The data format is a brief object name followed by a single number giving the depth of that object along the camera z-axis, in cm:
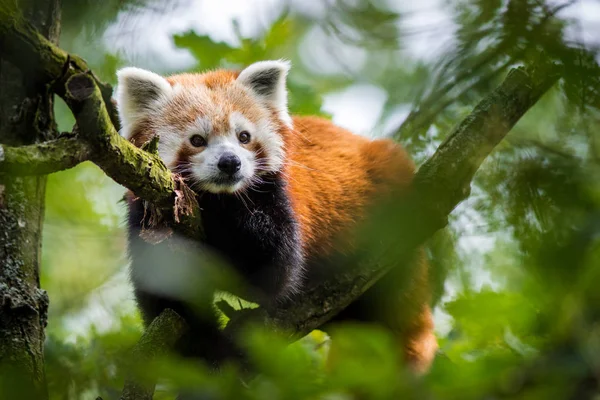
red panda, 636
